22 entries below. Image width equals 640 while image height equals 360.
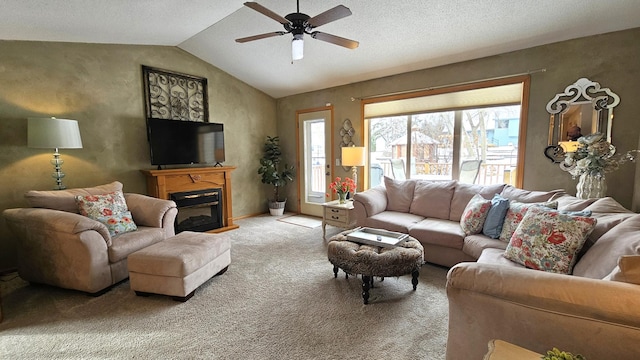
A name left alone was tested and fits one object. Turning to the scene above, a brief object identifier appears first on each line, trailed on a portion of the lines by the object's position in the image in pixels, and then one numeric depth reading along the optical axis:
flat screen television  3.93
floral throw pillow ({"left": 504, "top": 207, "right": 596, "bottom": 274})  1.77
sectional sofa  1.04
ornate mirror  2.87
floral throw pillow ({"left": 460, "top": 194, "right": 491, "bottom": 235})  2.74
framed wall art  4.08
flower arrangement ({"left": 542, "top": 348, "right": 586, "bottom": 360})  0.83
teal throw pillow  2.61
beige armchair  2.41
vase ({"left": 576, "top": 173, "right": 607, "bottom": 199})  2.56
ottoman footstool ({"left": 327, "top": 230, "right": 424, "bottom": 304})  2.24
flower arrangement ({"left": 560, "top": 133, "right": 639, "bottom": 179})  2.55
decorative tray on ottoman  2.48
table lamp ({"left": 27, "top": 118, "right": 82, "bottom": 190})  2.87
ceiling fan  2.13
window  3.52
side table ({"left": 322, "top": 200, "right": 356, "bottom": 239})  3.93
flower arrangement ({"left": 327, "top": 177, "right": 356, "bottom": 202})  4.19
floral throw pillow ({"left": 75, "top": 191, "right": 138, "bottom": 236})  2.80
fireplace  4.22
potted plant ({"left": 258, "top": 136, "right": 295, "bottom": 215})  5.46
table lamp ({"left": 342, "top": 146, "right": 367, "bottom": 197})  4.13
